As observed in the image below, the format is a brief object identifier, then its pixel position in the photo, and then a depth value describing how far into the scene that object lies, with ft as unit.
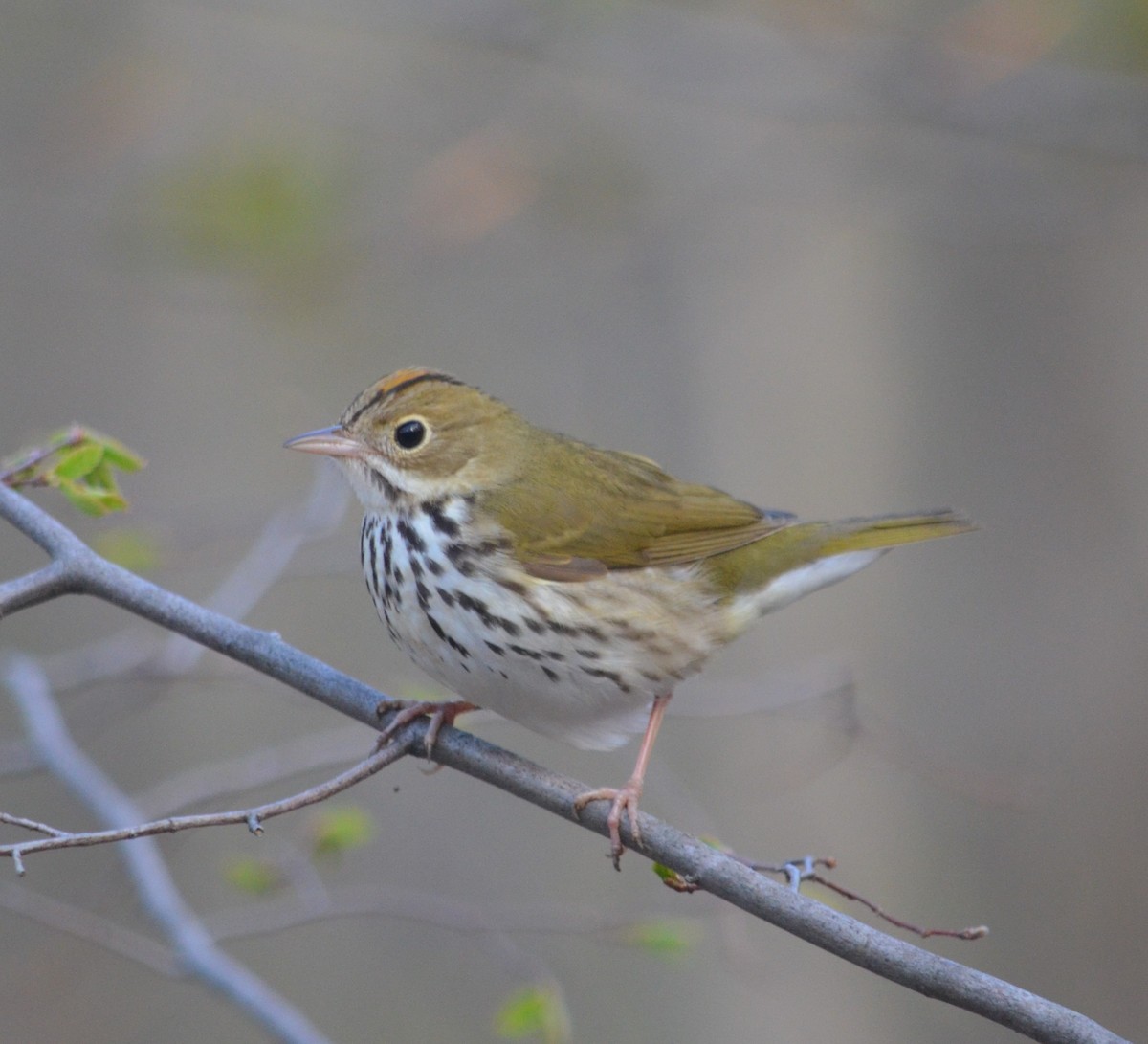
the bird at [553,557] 21.86
